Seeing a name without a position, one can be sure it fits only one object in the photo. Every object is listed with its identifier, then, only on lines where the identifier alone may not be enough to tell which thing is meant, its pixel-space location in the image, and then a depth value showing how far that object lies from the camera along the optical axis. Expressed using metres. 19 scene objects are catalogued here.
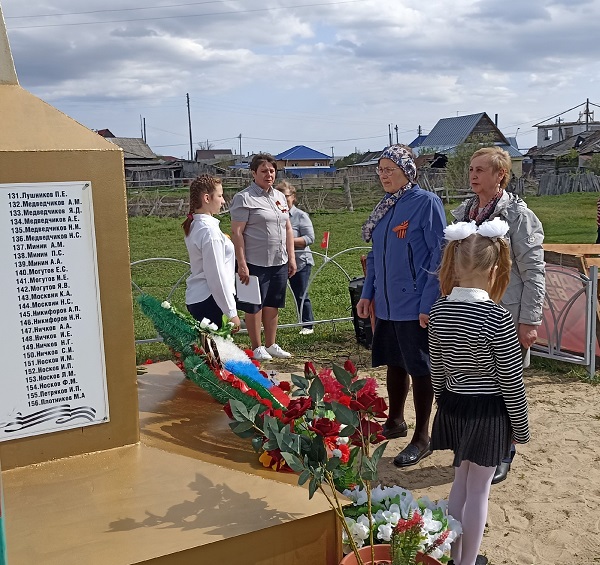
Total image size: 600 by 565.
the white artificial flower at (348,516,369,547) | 2.27
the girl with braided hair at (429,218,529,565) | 2.71
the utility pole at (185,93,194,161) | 68.55
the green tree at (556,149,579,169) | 42.91
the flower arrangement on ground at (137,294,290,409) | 2.85
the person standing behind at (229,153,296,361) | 5.94
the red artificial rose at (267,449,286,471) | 2.46
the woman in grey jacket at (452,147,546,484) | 3.91
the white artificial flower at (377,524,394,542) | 2.28
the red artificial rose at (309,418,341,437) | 2.36
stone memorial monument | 2.11
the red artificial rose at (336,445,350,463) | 2.55
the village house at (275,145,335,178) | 67.15
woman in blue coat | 3.87
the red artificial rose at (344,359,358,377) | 2.30
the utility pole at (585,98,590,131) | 68.12
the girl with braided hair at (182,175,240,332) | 4.64
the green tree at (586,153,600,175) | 38.10
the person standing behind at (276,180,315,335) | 7.53
